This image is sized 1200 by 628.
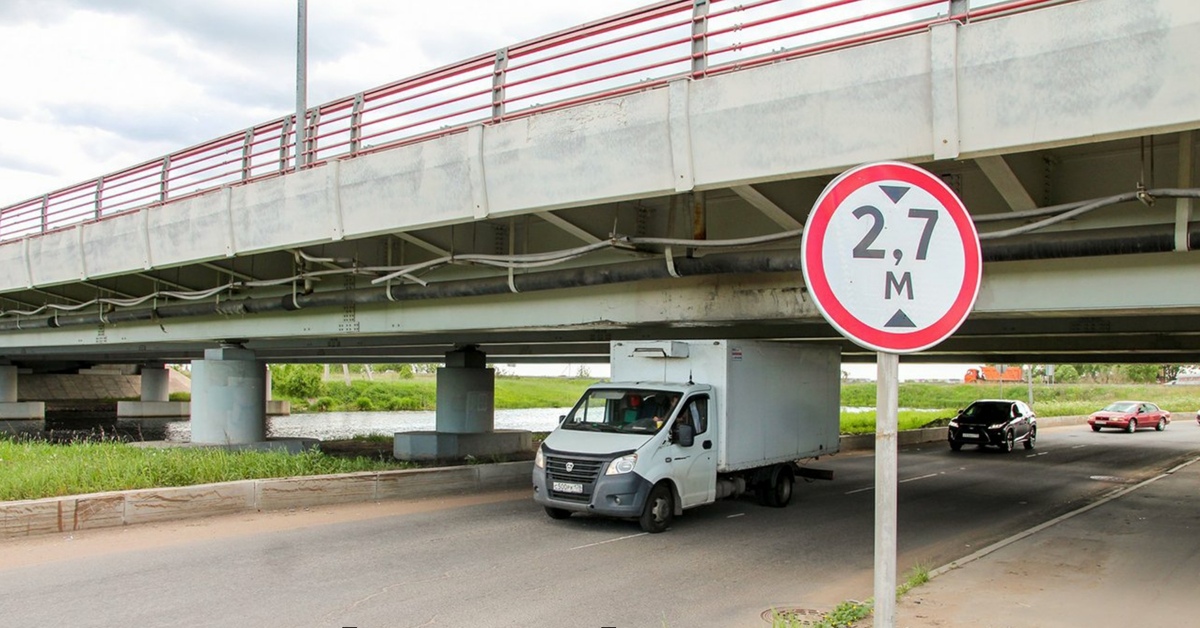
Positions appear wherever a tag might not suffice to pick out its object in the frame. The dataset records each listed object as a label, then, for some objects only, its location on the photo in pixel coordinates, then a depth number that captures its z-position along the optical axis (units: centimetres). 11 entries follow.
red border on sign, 371
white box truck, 1204
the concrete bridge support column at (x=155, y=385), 5356
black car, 2859
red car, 4022
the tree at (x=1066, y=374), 10938
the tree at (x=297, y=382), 6419
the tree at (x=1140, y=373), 10378
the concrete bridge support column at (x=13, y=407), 4347
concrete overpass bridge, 770
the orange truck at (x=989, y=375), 9275
